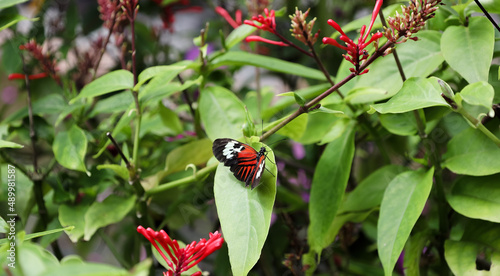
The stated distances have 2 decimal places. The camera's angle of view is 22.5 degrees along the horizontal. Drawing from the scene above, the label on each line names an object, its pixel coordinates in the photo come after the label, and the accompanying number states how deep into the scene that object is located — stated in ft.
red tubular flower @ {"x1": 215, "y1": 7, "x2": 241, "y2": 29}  3.15
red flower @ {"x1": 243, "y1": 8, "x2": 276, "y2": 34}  2.69
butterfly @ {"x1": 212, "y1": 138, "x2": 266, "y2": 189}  2.66
